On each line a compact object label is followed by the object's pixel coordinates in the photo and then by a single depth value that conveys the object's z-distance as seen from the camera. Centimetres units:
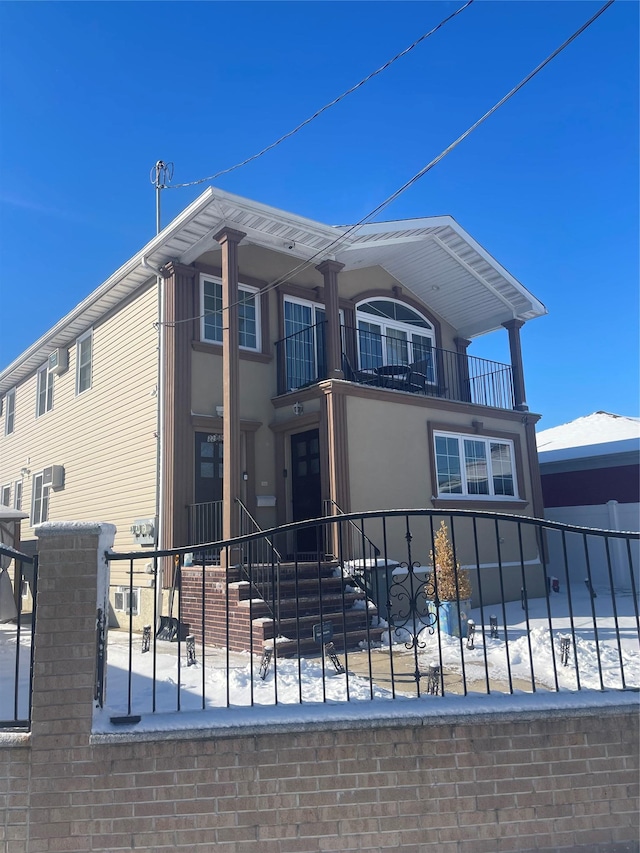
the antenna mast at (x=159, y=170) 1325
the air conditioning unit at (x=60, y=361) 1520
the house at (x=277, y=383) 1048
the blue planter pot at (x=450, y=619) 874
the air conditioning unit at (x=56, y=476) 1481
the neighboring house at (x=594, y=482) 1602
